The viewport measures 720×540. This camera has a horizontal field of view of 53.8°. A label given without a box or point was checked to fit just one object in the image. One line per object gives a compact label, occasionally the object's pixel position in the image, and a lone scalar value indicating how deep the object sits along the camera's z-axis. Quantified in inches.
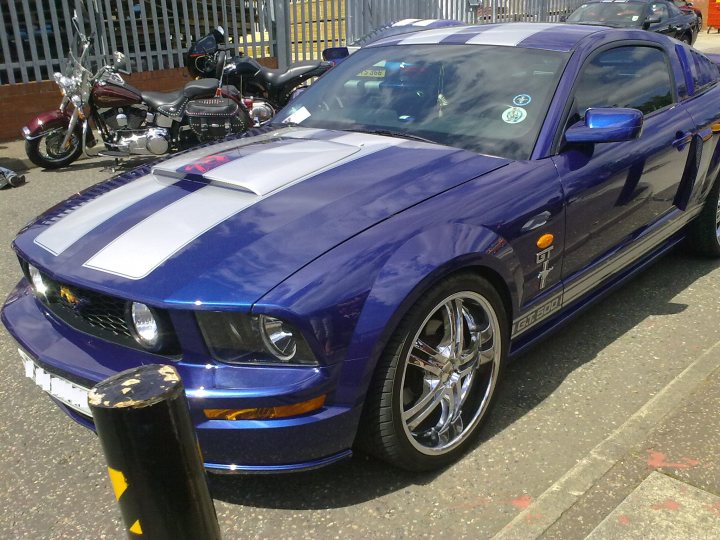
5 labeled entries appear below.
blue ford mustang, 84.7
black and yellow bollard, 57.9
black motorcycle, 339.0
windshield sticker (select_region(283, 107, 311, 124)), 148.4
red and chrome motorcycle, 292.4
